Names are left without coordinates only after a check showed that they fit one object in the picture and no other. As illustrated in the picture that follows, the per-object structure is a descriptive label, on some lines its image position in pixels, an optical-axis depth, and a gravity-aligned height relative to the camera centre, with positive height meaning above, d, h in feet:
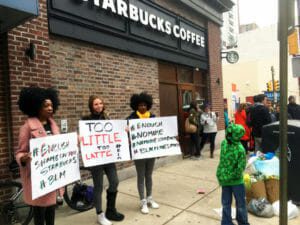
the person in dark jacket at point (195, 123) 19.91 -1.62
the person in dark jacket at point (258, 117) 16.52 -1.07
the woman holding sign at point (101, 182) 9.61 -3.21
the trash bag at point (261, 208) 10.36 -4.92
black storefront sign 13.17 +5.85
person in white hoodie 20.65 -2.00
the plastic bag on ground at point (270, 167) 11.06 -3.21
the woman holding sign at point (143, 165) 10.72 -2.83
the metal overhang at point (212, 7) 23.20 +10.91
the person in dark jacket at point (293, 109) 20.76 -0.69
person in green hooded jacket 8.70 -2.67
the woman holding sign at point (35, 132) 6.96 -0.71
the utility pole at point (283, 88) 4.99 +0.32
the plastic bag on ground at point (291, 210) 10.26 -5.04
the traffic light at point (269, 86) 58.72 +4.36
